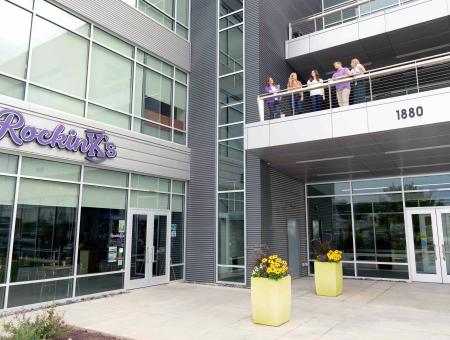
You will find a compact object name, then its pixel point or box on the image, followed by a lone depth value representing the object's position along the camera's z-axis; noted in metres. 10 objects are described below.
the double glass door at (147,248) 12.48
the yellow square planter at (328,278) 11.23
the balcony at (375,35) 13.44
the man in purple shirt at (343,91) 11.14
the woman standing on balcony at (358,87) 11.26
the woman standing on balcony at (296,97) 12.52
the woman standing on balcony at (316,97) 12.10
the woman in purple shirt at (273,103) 12.76
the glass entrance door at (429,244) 13.73
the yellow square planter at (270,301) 7.91
